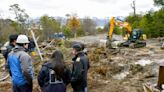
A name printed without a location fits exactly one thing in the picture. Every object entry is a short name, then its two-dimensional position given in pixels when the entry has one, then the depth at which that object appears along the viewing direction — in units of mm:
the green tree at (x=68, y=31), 35920
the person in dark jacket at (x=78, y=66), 3786
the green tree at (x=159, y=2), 22659
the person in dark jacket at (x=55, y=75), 3336
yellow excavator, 12111
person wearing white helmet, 3703
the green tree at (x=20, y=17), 30075
